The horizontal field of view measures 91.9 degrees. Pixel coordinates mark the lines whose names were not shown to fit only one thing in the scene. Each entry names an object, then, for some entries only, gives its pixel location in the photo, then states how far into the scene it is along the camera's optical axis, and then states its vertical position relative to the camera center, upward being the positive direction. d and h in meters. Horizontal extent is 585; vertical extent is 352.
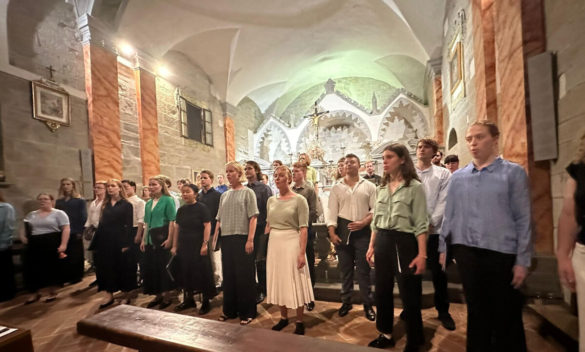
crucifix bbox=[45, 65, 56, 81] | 5.94 +2.36
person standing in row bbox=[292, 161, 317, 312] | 3.96 -0.22
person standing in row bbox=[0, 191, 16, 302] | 4.09 -1.02
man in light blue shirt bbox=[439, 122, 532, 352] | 1.81 -0.50
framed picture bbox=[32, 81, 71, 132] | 5.66 +1.62
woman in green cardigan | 3.86 -0.85
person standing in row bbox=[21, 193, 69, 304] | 4.34 -0.97
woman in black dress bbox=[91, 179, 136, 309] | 3.94 -0.87
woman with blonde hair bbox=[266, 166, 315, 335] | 2.84 -0.82
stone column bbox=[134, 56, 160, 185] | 8.08 +1.76
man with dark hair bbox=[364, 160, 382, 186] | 4.71 -0.05
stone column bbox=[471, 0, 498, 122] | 4.25 +1.59
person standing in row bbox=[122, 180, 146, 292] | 4.27 -0.63
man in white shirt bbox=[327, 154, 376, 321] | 3.17 -0.62
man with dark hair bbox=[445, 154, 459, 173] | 4.03 +0.07
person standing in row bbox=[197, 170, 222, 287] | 4.11 -0.29
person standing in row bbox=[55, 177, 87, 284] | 5.13 -0.70
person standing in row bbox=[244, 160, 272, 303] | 3.77 -0.66
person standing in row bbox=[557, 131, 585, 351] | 1.55 -0.41
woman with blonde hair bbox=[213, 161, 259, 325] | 3.23 -0.83
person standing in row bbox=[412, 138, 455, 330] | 2.87 -0.45
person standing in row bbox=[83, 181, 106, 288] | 4.92 -0.59
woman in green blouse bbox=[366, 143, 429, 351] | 2.27 -0.61
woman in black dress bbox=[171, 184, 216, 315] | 3.62 -0.89
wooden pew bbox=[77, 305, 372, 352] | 1.34 -0.84
